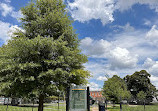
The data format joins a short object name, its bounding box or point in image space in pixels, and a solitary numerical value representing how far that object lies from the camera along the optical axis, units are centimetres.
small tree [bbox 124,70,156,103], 5346
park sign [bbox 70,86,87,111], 884
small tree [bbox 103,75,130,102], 2492
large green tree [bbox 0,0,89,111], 891
